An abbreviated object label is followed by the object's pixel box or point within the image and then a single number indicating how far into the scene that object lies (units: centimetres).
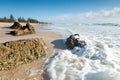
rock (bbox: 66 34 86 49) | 477
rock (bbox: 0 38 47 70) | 301
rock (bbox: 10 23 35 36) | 733
